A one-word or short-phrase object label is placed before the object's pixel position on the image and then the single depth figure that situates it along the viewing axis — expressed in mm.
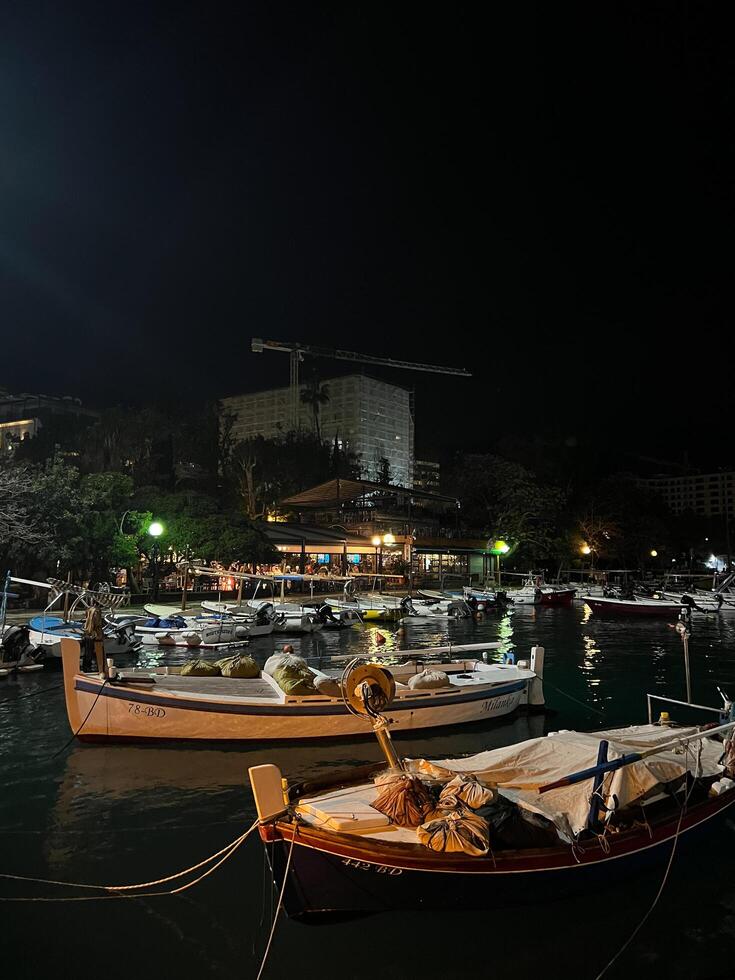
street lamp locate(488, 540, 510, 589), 66494
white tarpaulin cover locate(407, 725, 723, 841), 7790
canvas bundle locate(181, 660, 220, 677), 16281
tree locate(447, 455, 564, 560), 70875
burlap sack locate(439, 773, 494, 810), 7113
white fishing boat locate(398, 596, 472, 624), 41781
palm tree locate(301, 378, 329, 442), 120500
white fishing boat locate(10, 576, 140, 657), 23250
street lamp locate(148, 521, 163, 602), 40122
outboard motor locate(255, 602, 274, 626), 31902
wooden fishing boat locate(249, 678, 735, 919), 6559
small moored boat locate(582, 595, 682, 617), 43500
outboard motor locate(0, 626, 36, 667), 21672
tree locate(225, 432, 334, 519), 66812
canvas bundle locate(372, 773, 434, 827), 7117
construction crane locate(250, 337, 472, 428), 151500
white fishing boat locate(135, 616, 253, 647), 28188
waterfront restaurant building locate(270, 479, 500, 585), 55719
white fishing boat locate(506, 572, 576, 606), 52844
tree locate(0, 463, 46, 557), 32081
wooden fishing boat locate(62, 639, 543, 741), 13617
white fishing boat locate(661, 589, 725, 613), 45969
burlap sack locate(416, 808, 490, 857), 6633
